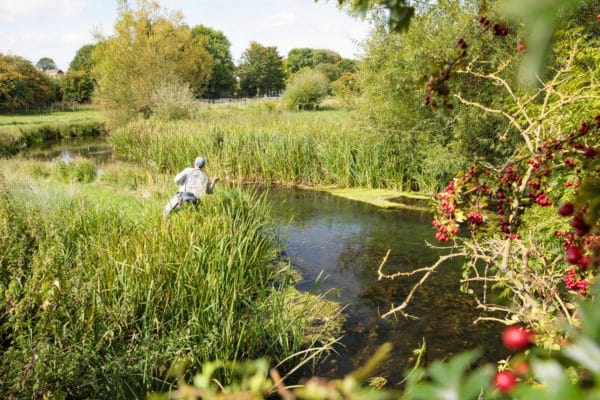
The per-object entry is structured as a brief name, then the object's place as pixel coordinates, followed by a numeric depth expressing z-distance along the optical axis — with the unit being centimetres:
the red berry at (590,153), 205
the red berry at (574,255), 133
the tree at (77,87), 4709
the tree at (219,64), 6128
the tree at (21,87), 3231
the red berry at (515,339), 70
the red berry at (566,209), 149
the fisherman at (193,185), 709
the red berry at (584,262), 119
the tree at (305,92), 3378
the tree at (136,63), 2614
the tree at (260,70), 6669
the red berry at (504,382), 73
